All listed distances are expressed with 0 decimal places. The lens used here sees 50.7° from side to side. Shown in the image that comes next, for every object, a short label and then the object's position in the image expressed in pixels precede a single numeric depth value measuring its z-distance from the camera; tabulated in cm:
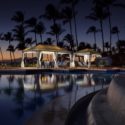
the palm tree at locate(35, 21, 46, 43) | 2279
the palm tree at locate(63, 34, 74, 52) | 2367
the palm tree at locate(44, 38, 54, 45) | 2571
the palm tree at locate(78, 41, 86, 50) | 2694
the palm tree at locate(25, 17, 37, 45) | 2222
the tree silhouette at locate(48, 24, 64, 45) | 2153
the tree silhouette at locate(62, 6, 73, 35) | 1988
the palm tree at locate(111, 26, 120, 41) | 2544
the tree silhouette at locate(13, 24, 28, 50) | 2158
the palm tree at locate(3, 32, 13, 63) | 2675
